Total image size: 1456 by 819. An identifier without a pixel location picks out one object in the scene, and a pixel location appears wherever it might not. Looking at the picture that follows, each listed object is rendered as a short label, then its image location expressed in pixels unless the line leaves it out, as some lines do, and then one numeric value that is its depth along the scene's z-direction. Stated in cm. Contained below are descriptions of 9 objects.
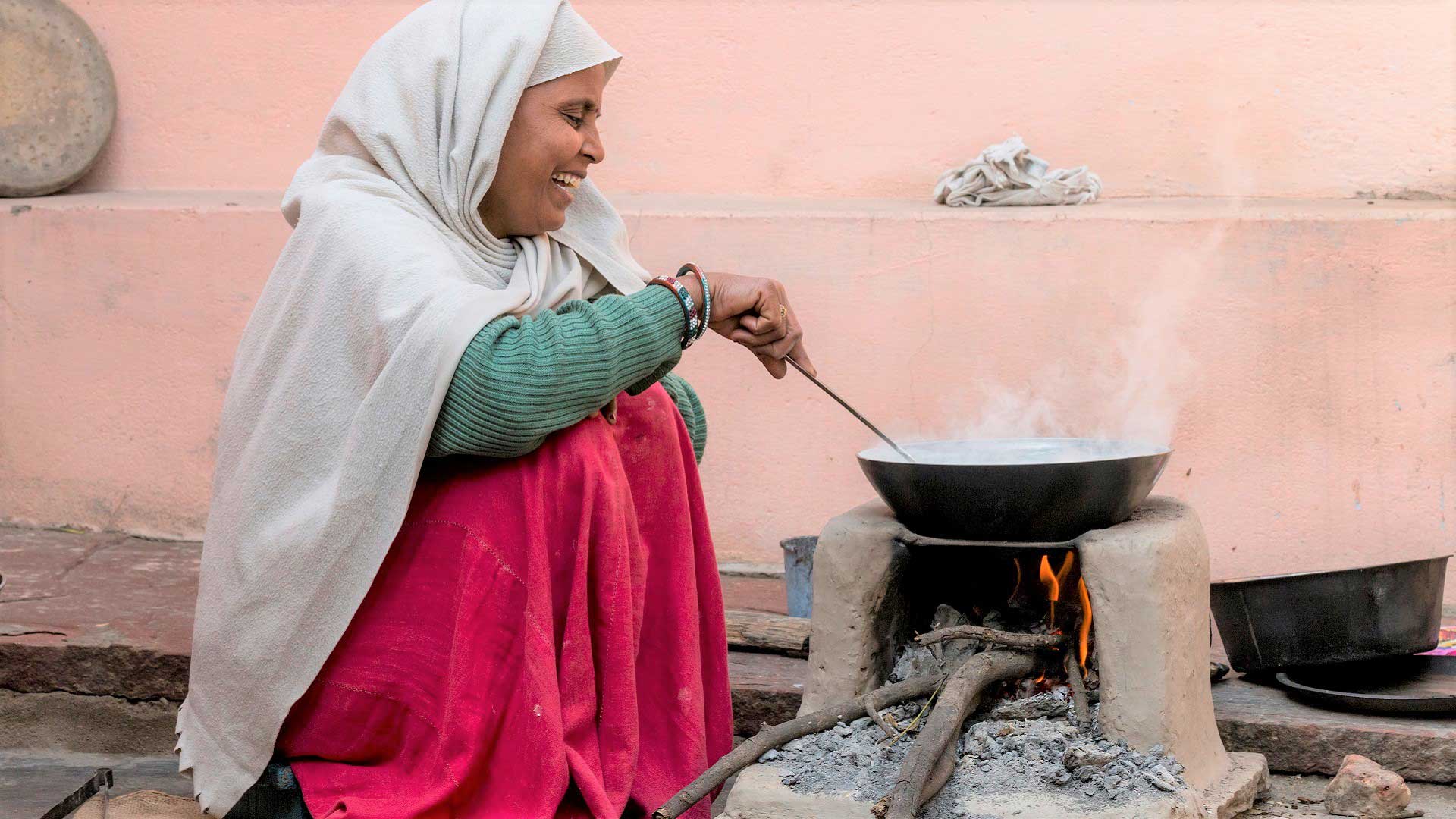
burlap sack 280
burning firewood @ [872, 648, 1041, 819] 220
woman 233
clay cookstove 242
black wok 251
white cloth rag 408
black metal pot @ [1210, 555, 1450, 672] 301
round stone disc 446
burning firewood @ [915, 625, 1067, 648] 258
